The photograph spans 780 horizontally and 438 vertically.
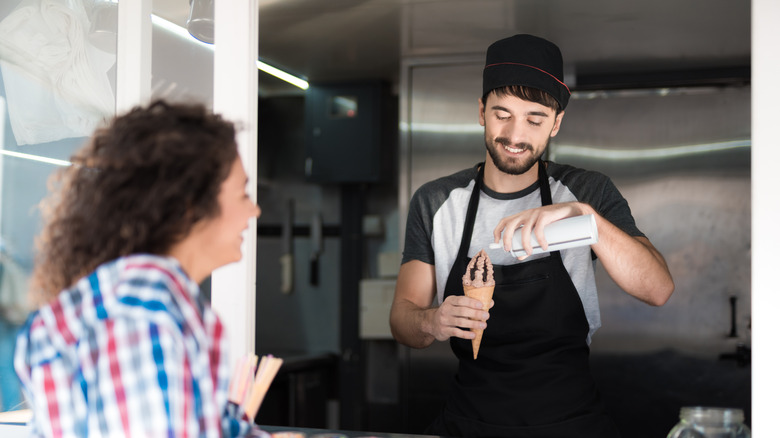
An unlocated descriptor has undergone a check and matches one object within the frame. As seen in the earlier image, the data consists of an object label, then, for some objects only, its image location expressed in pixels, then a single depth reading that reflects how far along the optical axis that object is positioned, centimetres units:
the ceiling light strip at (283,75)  445
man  190
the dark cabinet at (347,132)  468
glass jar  124
